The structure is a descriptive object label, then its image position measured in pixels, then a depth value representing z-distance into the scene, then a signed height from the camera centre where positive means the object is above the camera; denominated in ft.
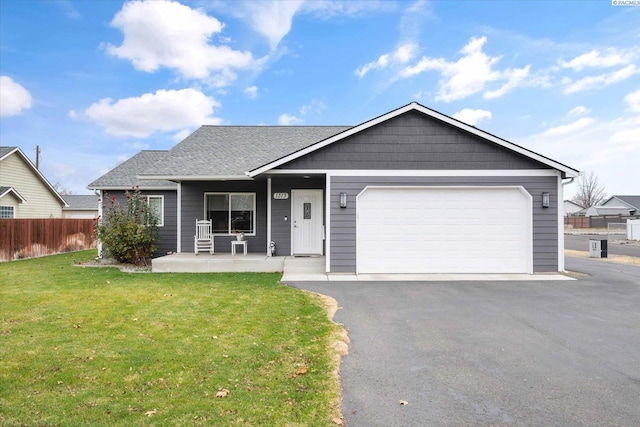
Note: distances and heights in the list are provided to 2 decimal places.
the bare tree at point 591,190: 226.99 +20.12
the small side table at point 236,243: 37.39 -2.41
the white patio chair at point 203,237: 38.27 -1.70
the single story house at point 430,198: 32.12 +2.13
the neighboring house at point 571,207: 234.05 +9.65
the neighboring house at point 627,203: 165.68 +9.02
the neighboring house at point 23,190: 60.23 +5.89
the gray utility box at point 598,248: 47.02 -3.58
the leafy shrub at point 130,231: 36.81 -1.00
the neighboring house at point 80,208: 105.19 +3.90
